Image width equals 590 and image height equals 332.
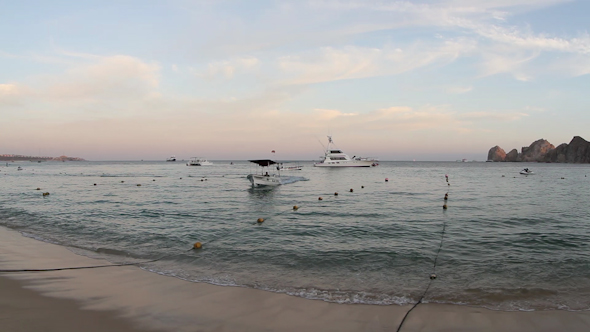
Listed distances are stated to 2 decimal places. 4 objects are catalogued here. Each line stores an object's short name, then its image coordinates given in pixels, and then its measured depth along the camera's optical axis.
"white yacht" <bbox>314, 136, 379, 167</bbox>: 114.00
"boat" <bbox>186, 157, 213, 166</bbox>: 136.65
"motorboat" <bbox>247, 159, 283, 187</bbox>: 38.89
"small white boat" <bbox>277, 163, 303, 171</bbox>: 96.18
